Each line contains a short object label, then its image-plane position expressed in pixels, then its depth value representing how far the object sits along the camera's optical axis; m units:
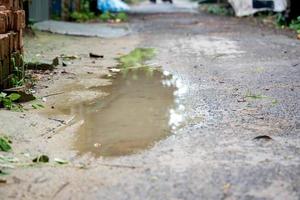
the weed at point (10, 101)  4.68
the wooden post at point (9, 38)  5.22
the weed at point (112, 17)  16.63
